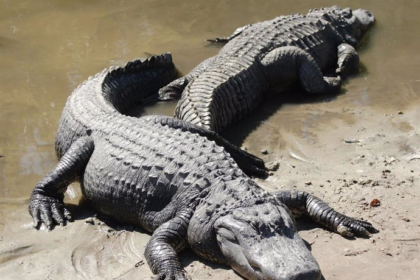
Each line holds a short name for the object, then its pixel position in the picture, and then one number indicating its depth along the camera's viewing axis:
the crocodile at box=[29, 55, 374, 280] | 4.05
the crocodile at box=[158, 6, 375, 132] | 6.82
